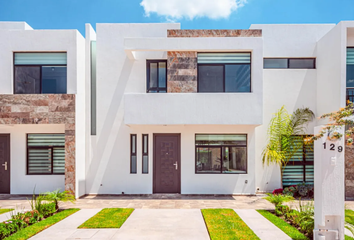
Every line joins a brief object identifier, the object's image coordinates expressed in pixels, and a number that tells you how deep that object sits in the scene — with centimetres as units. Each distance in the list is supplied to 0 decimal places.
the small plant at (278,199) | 724
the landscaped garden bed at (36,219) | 556
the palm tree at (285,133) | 998
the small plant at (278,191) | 971
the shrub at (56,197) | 724
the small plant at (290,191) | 942
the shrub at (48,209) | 699
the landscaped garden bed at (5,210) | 744
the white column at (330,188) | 495
